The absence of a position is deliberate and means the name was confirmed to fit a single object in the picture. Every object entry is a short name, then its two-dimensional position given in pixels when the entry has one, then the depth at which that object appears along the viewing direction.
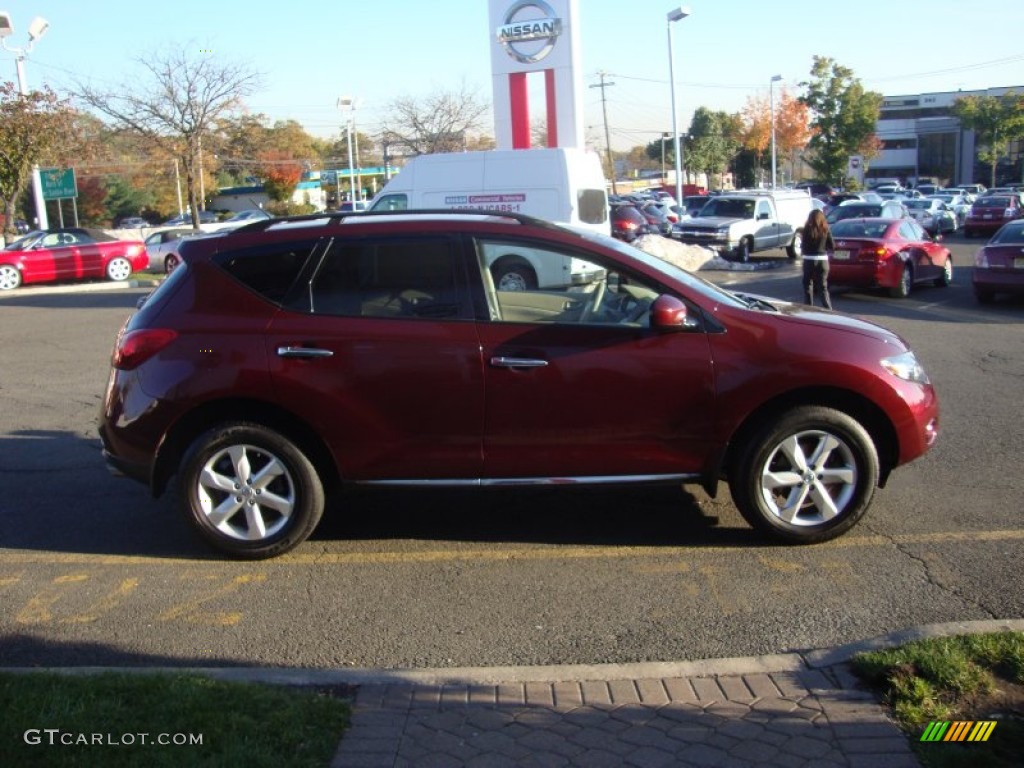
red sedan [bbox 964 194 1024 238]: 34.19
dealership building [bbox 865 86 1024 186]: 85.06
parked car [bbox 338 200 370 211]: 37.40
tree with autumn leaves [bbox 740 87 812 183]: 68.44
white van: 16.31
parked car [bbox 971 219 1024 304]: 15.78
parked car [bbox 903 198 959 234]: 33.50
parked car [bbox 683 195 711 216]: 46.75
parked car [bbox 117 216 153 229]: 60.05
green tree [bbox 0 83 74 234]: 26.34
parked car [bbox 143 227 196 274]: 27.32
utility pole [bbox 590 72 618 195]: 72.95
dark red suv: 5.14
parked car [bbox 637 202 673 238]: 36.16
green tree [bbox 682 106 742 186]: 75.12
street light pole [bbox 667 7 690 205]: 36.19
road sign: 29.44
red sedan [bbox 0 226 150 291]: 23.83
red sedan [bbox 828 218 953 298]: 17.28
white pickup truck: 25.86
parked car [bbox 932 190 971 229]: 43.12
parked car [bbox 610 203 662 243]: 29.09
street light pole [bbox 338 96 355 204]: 43.88
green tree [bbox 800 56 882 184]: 55.53
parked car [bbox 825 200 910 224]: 26.47
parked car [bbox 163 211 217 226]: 50.20
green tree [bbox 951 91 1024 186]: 67.81
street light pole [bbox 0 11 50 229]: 27.14
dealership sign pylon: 23.44
